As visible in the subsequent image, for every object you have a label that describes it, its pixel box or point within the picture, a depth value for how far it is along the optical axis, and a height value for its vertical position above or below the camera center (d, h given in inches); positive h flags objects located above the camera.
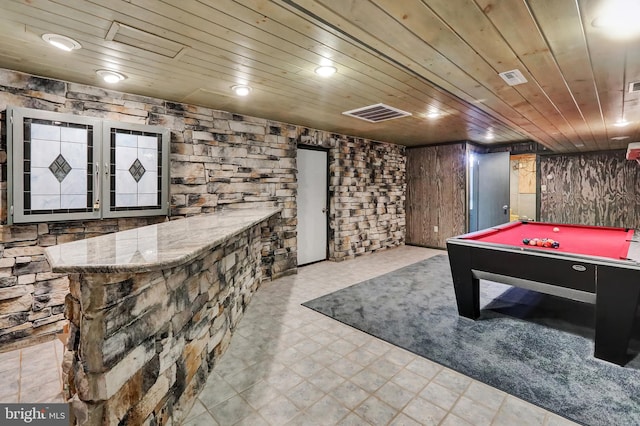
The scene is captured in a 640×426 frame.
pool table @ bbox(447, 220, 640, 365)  84.4 -20.1
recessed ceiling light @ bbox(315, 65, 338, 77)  94.7 +42.3
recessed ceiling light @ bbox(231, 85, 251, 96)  113.7 +43.2
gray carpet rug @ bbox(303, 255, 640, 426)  72.8 -43.4
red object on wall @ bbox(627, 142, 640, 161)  168.0 +31.3
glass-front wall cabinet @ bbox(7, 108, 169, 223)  93.9 +12.2
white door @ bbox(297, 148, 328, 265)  198.1 -0.4
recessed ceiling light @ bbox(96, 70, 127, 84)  98.6 +41.9
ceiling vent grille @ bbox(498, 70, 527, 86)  95.6 +41.4
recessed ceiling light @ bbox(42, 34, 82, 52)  75.1 +40.6
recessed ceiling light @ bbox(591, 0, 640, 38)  60.5 +39.9
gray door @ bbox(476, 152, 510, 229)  259.0 +14.7
